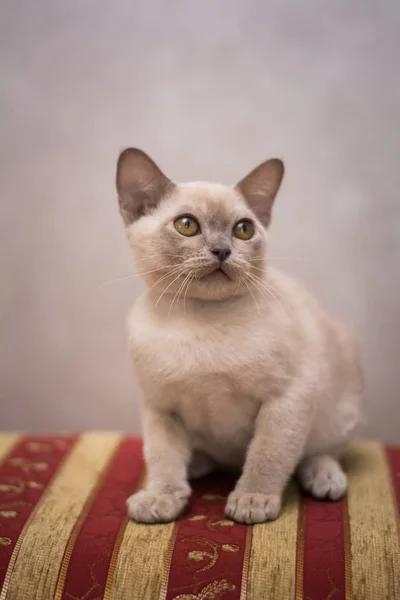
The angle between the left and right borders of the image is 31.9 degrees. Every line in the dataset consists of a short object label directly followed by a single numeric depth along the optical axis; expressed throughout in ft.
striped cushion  1.17
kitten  1.31
